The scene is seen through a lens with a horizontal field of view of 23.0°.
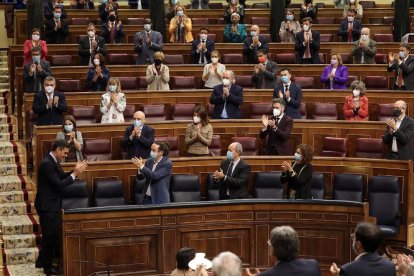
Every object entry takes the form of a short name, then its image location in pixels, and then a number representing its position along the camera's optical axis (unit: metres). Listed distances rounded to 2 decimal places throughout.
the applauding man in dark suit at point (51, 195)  9.30
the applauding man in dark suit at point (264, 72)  12.49
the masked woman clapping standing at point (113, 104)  11.41
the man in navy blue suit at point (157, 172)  9.59
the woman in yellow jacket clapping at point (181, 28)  14.35
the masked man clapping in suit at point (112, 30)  14.41
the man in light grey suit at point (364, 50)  13.56
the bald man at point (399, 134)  10.70
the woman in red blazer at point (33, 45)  12.94
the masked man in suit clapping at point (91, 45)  13.35
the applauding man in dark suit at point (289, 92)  11.68
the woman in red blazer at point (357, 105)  11.59
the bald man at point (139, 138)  10.52
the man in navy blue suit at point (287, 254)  5.38
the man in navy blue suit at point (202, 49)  13.46
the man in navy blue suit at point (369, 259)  5.59
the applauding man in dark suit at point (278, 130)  10.90
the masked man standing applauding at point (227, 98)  11.68
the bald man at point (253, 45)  13.39
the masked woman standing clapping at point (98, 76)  12.34
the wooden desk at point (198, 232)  9.12
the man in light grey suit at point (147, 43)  13.47
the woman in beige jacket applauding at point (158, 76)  12.45
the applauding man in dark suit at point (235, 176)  9.84
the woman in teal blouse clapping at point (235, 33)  14.40
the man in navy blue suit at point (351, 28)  14.73
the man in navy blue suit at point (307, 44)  13.63
